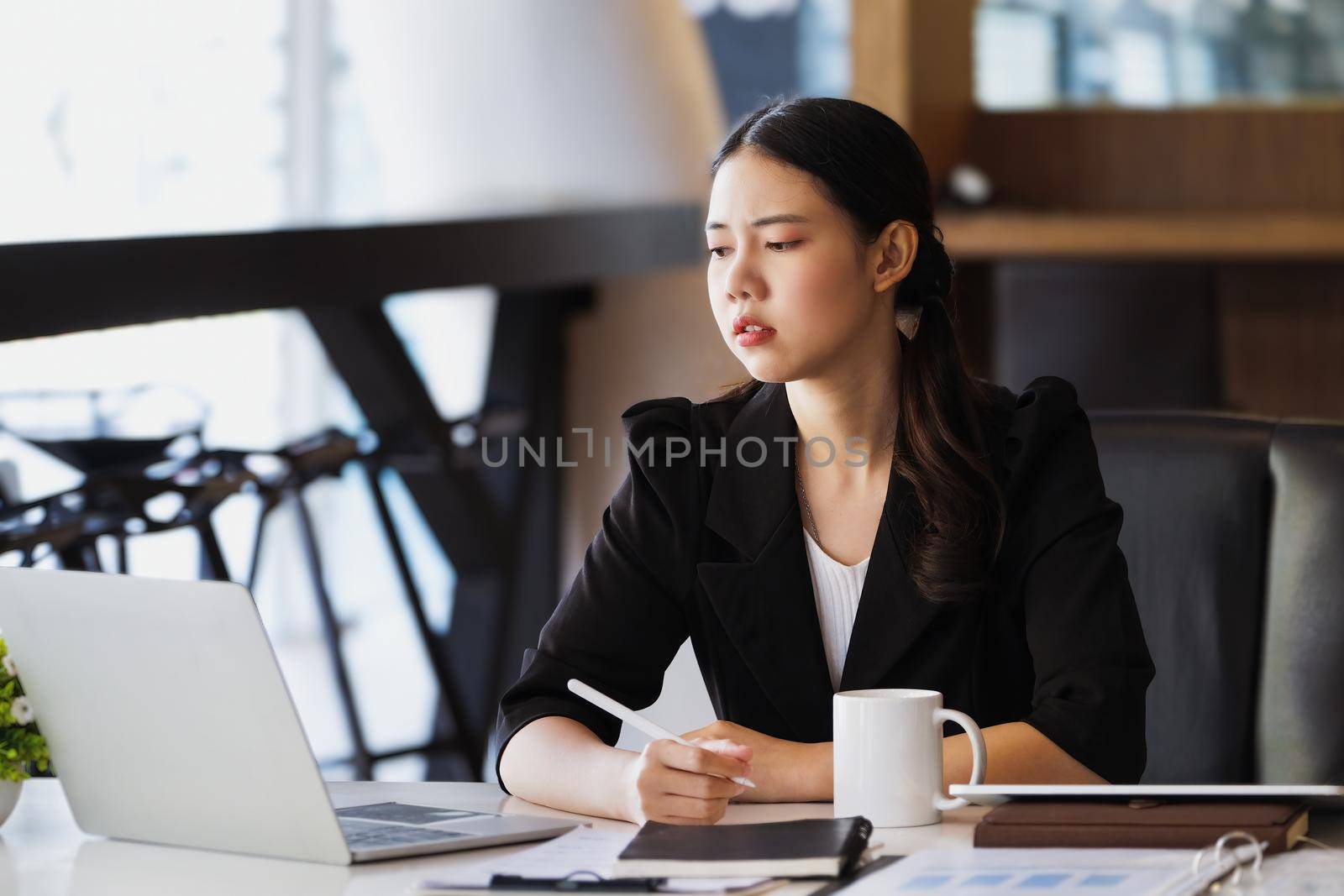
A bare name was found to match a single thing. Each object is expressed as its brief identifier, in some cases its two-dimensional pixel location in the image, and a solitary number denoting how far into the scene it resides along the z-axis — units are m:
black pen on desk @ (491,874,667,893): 2.90
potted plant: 3.15
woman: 3.34
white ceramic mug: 3.08
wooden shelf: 6.77
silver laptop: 2.98
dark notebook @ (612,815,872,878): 2.90
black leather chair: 3.54
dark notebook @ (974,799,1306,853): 2.96
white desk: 2.97
